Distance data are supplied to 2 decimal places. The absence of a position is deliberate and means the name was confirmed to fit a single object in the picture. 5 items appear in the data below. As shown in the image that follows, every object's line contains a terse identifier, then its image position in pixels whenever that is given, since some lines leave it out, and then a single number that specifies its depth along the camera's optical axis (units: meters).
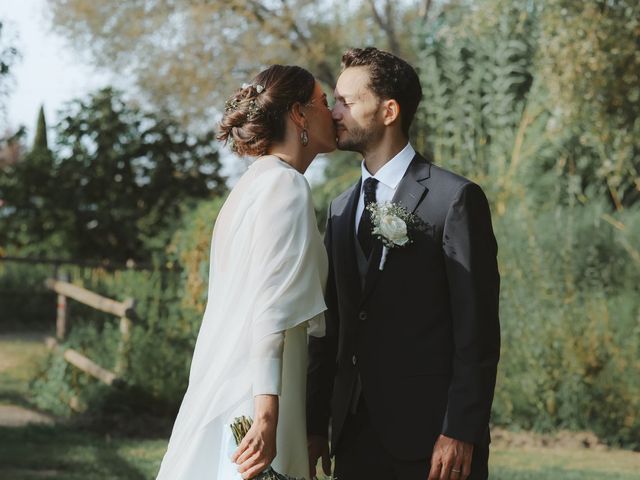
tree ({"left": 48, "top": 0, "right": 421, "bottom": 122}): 16.98
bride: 2.84
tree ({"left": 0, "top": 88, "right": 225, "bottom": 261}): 14.54
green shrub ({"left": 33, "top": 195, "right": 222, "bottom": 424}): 8.62
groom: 3.04
